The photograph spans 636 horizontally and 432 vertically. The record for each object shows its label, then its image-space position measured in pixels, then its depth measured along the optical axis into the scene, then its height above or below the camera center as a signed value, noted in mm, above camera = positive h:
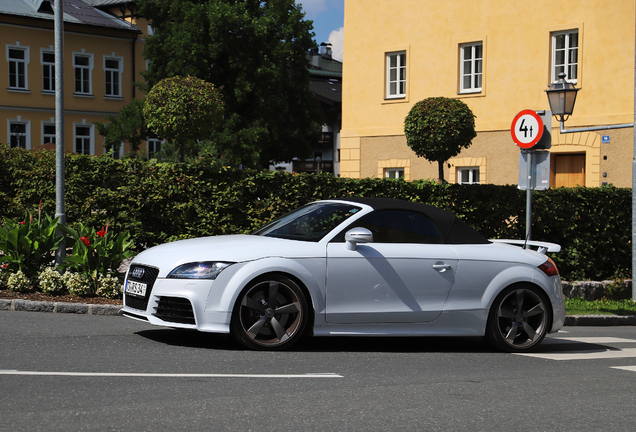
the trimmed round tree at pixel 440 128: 19656 +1654
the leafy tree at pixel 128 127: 43844 +3573
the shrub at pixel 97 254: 10891 -876
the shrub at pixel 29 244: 10938 -748
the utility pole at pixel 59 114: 11539 +1128
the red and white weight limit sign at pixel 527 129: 12398 +1038
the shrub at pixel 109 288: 10758 -1324
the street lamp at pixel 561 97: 14977 +1858
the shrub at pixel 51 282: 10664 -1236
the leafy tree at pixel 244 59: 43062 +7472
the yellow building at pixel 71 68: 45219 +7409
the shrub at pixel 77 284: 10680 -1263
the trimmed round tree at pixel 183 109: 16875 +1784
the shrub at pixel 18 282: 10602 -1235
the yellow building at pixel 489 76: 23016 +3856
